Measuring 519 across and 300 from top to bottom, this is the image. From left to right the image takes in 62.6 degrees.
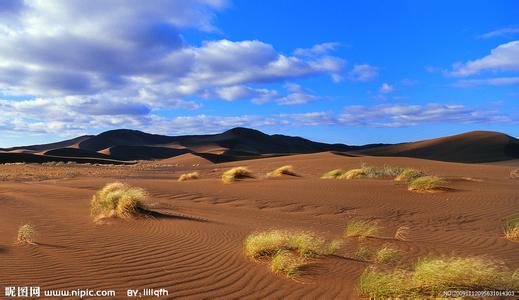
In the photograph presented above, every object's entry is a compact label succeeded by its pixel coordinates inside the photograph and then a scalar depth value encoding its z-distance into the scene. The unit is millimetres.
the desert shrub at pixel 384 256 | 6545
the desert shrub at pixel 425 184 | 15031
